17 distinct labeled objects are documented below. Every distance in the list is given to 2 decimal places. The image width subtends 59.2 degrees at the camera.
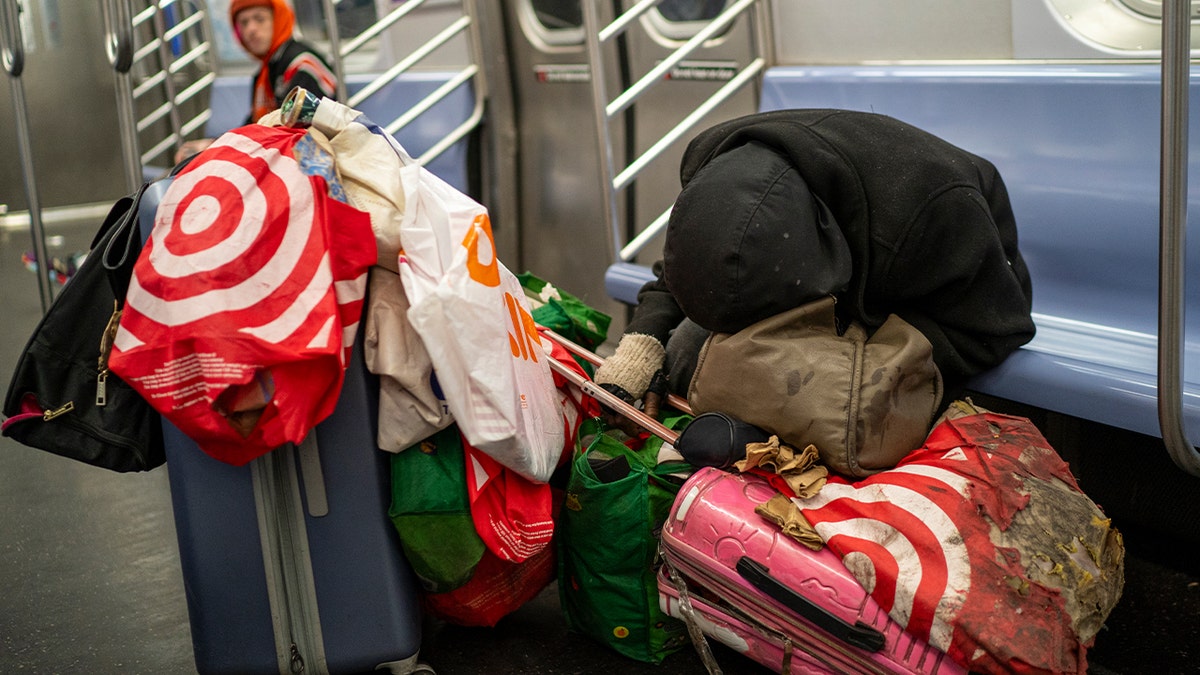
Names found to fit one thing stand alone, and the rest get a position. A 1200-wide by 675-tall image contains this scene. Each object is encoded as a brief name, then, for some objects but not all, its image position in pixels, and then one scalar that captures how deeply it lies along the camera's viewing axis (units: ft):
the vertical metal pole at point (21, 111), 12.18
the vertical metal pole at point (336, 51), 12.94
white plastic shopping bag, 5.29
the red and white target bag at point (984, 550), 4.94
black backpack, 5.70
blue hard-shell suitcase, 5.67
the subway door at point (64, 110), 24.20
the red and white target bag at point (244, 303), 5.00
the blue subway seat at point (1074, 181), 7.38
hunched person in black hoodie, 5.74
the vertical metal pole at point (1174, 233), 4.86
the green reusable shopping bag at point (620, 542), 6.08
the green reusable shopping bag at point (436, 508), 5.77
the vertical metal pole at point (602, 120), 9.77
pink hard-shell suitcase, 5.14
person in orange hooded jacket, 13.19
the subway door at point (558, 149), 14.12
